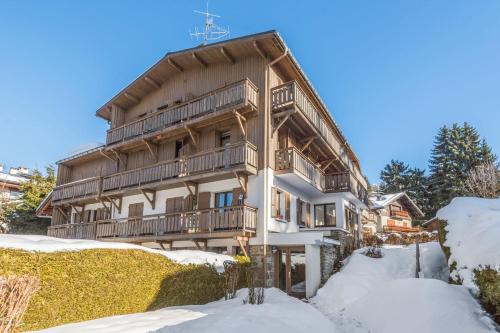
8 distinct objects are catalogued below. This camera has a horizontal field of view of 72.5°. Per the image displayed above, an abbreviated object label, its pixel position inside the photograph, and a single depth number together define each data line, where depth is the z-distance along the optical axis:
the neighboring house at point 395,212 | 39.75
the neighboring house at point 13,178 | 43.15
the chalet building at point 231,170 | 15.93
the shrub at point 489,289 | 7.52
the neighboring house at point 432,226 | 34.03
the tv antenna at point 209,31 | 22.42
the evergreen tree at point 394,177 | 55.81
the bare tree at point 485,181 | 29.38
